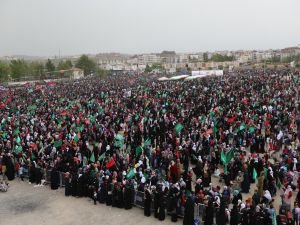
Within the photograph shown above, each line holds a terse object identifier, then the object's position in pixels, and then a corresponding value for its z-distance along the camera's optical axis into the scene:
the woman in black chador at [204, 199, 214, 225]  10.52
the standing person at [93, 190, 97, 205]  12.77
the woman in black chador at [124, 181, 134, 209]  12.09
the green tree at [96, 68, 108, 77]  100.76
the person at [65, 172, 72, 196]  13.33
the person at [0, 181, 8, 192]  14.24
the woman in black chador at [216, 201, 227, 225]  10.34
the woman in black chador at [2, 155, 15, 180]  15.40
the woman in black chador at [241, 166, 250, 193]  12.99
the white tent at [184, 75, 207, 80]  50.38
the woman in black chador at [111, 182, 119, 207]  12.25
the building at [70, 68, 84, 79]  95.96
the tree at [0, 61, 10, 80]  82.18
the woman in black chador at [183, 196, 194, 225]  10.73
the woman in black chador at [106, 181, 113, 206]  12.53
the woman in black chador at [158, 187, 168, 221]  11.38
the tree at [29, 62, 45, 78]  98.56
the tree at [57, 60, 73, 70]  108.71
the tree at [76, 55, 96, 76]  108.88
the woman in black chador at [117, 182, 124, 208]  12.16
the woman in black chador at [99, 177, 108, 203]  12.58
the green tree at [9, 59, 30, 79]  88.75
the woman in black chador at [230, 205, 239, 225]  10.20
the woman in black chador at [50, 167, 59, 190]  14.08
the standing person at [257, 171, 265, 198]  11.91
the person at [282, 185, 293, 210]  10.77
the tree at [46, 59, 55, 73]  102.50
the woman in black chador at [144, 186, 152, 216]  11.65
